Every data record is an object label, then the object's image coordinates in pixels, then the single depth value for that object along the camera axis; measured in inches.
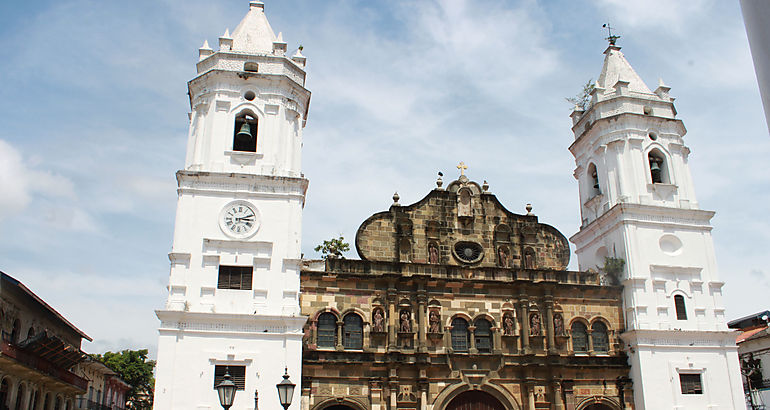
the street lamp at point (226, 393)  537.5
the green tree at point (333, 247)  1065.5
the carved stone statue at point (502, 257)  1047.0
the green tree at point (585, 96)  1237.0
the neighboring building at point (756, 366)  1261.1
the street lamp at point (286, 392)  562.9
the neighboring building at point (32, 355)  942.9
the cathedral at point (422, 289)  894.4
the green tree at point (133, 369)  1771.7
